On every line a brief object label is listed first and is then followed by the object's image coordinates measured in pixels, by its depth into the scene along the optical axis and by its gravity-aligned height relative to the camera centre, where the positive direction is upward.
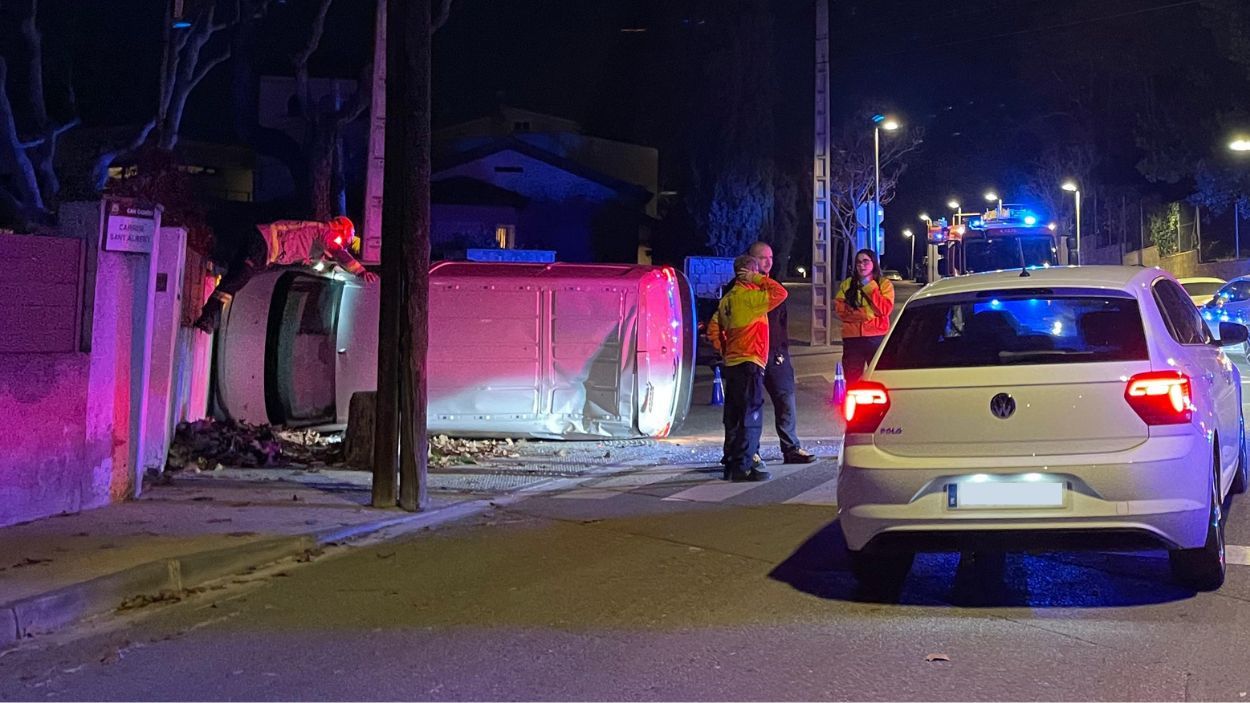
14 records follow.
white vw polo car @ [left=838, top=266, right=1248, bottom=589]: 5.24 -0.11
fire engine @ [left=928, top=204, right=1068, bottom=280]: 24.89 +3.78
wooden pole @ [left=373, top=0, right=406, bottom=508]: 8.69 +0.86
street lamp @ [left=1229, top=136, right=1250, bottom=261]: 43.59 +7.42
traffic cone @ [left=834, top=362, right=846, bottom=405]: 14.27 +0.32
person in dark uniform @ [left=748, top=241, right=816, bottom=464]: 10.40 +0.25
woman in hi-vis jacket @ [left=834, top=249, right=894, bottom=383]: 10.56 +0.96
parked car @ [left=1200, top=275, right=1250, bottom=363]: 21.52 +2.19
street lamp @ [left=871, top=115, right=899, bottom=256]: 30.90 +8.09
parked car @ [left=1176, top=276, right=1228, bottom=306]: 27.91 +3.30
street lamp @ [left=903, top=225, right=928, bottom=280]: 69.31 +9.95
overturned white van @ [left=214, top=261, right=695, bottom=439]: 12.37 +0.64
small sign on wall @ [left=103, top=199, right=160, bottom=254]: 8.34 +1.30
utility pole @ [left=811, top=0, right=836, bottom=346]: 26.52 +4.79
